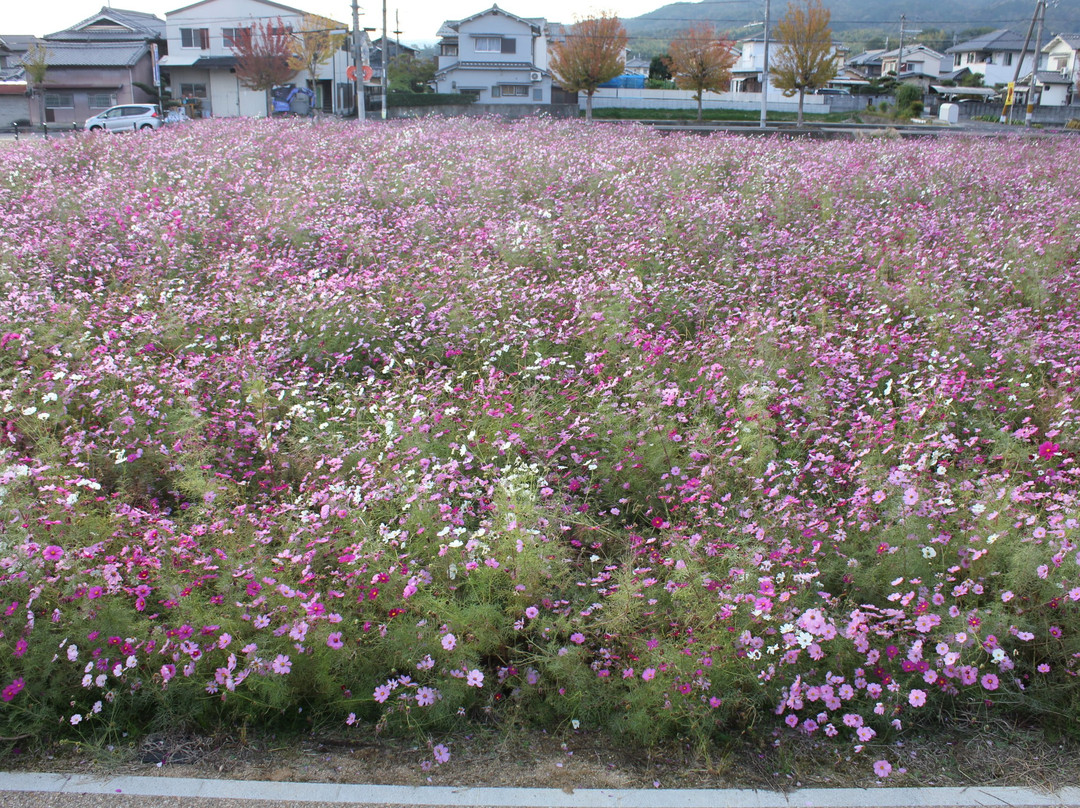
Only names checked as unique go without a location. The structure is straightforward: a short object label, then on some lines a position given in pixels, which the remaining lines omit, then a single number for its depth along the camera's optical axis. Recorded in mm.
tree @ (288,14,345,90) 44344
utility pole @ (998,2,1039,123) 36844
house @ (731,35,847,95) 68500
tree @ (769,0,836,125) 38438
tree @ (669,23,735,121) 40844
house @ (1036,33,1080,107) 60594
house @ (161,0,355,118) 45531
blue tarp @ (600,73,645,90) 64062
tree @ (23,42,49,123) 39906
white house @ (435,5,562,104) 52344
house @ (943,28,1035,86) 72562
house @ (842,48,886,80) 83250
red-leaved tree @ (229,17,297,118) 40219
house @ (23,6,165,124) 44094
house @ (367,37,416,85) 50675
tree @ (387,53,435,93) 52344
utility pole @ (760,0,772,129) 35709
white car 28594
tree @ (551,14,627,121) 41281
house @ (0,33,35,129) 43250
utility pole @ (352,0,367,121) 28484
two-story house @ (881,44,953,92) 77875
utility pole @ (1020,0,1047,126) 35109
